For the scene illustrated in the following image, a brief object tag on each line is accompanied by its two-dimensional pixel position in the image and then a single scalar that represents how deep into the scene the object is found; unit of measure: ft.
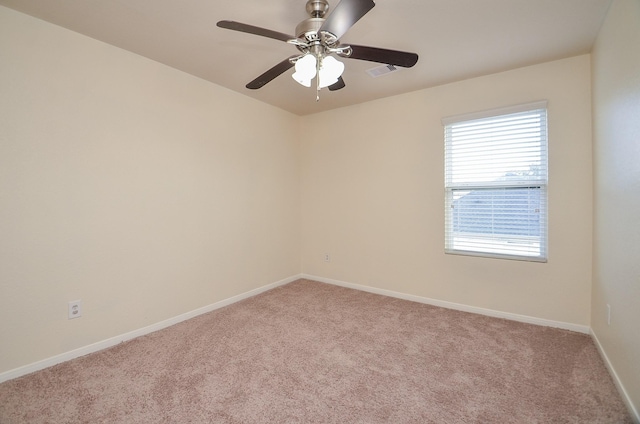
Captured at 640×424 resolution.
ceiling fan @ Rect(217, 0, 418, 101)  4.81
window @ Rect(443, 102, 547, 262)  8.63
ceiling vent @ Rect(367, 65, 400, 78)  8.62
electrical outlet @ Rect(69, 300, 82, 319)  6.98
